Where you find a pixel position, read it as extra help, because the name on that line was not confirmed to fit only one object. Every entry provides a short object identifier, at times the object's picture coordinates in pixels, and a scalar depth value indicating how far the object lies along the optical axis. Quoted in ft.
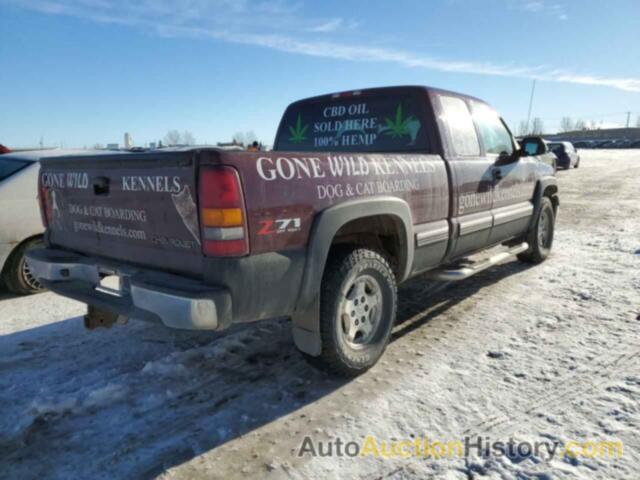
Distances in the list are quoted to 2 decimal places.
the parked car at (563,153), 76.13
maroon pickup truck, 7.93
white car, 15.71
